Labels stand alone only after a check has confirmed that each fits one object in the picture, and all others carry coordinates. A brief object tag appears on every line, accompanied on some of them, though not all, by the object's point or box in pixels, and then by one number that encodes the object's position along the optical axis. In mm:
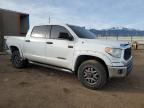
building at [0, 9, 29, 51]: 7540
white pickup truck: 2891
